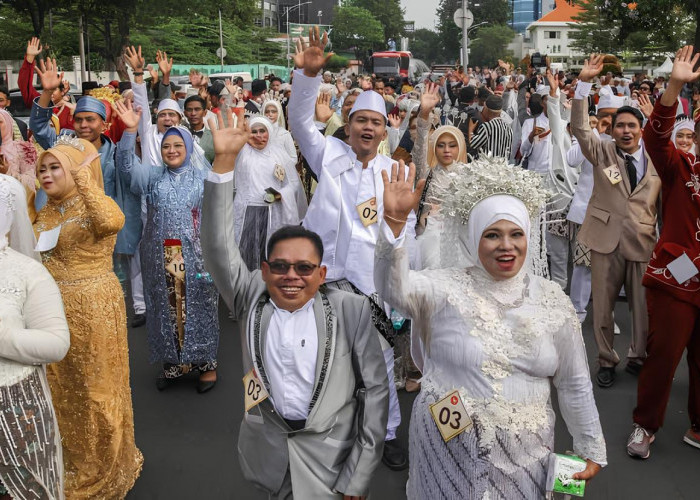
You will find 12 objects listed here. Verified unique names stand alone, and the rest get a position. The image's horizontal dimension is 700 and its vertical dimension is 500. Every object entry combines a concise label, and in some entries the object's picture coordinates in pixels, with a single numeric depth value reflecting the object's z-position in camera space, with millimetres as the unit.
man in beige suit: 5652
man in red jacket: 4527
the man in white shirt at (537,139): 8461
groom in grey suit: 2861
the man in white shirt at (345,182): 4305
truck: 38688
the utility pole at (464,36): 23984
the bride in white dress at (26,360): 3150
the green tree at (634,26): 26125
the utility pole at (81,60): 34625
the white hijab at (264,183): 7234
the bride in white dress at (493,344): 2781
